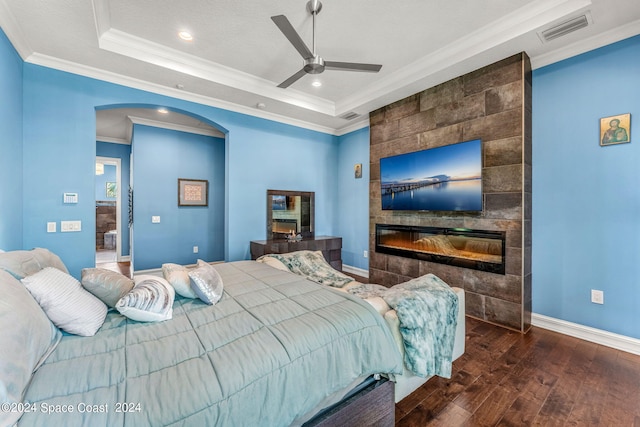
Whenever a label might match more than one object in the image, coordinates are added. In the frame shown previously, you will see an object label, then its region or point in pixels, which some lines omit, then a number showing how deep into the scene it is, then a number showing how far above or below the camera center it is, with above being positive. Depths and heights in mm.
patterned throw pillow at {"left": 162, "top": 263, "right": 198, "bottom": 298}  1695 -443
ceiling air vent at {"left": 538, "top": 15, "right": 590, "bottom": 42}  2270 +1662
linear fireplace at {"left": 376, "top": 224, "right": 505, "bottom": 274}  2941 -421
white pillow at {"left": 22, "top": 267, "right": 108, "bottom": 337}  1175 -409
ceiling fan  2023 +1407
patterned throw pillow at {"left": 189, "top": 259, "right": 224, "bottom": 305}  1628 -455
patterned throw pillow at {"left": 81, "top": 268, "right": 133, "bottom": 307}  1431 -394
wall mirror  4559 +16
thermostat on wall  2887 +195
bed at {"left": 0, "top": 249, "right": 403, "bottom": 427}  834 -586
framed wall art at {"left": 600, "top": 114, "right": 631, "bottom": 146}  2342 +755
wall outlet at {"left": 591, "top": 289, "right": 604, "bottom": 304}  2471 -801
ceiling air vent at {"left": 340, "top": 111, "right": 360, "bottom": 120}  4445 +1708
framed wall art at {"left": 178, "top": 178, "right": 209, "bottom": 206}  5203 +455
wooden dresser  4035 -539
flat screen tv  3066 +451
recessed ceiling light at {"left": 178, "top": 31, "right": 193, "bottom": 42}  2662 +1841
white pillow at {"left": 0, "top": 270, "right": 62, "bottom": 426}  752 -438
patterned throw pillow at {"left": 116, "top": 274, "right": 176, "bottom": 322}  1321 -462
